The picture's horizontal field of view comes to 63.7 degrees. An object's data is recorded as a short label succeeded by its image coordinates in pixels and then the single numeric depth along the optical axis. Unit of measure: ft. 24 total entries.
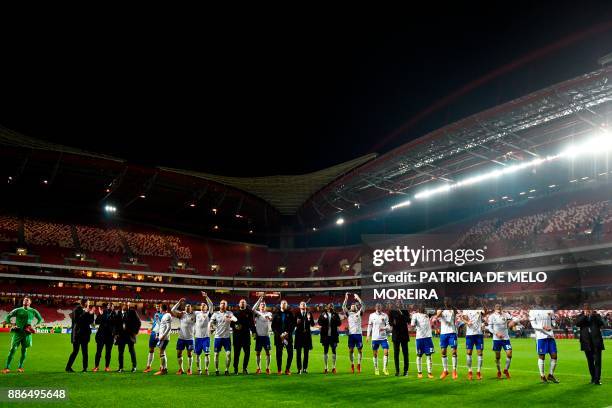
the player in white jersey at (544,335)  42.83
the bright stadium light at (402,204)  187.47
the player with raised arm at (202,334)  48.99
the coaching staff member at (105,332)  50.56
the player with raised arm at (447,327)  48.03
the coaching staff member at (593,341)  41.78
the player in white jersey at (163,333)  49.46
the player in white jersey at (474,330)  47.29
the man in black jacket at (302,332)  50.19
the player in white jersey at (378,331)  50.56
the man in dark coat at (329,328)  52.65
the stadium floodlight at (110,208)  217.77
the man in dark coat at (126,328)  50.88
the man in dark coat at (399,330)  48.65
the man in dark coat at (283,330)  49.60
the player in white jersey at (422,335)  47.96
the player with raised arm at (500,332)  46.28
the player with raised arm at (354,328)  52.75
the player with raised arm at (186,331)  49.42
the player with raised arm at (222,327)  48.83
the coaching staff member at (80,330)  48.29
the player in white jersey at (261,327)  50.00
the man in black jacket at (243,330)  48.16
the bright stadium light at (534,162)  123.75
